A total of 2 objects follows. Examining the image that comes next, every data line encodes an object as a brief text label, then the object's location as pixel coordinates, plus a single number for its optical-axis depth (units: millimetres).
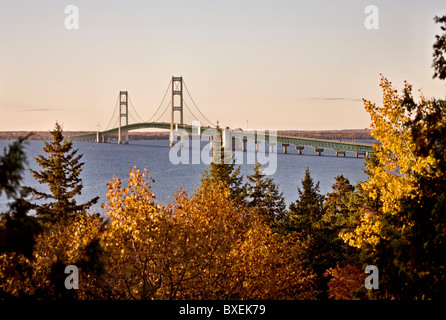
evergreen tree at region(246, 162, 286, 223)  41438
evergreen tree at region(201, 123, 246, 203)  44125
